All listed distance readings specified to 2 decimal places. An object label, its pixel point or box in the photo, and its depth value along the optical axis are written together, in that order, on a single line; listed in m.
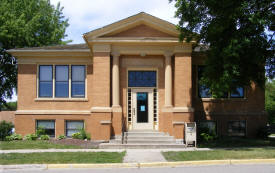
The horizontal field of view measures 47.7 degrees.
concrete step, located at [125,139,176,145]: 15.79
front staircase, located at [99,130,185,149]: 15.06
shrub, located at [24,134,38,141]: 17.69
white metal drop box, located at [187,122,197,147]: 15.59
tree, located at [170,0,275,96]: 13.56
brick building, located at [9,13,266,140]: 16.73
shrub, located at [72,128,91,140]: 17.59
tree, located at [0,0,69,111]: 27.59
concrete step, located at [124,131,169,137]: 16.73
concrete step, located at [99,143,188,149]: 14.99
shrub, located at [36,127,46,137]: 18.38
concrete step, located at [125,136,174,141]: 16.17
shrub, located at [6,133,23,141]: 17.83
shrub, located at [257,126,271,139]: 18.94
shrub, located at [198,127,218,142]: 17.00
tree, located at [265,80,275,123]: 38.33
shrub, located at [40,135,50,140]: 17.88
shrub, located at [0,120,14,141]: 18.55
